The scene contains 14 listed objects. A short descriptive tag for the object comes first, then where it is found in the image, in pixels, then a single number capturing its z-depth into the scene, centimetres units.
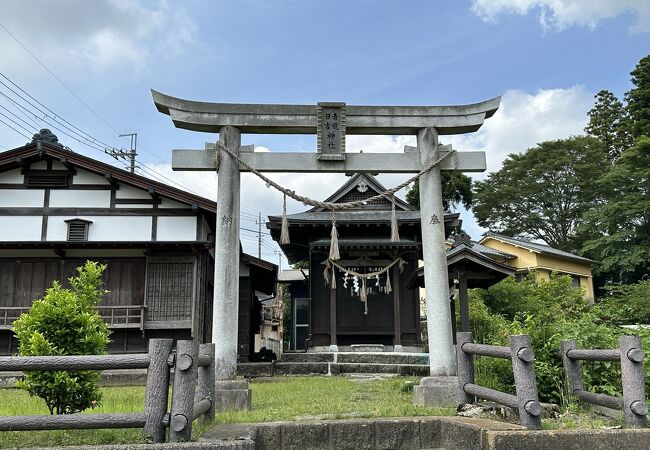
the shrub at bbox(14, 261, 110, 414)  641
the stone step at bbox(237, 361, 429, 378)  1472
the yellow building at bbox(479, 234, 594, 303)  3300
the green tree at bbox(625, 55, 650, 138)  3309
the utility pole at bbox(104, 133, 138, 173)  3491
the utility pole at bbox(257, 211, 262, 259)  5288
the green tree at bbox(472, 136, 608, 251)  3578
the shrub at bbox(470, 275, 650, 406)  698
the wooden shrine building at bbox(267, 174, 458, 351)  1937
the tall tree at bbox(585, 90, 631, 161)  3712
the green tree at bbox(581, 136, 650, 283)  2796
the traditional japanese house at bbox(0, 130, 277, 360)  1484
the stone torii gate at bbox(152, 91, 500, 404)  848
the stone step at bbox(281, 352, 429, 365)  1546
